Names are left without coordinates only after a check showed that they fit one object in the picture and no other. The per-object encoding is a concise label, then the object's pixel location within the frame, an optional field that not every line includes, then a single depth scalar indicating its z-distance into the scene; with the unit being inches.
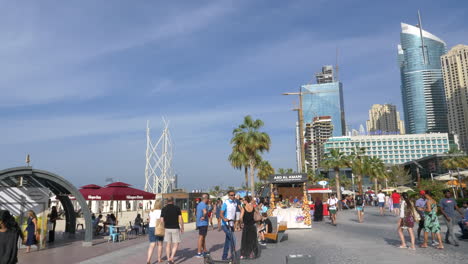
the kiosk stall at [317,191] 1549.1
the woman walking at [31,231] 509.7
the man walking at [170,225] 367.2
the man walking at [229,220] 377.7
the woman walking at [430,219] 431.2
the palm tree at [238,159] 1411.2
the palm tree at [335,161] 1927.9
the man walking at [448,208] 449.5
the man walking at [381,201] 1064.2
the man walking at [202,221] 399.2
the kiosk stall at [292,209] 729.0
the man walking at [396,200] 1004.6
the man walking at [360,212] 858.1
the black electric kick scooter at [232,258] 337.7
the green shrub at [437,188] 1126.4
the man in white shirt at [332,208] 782.5
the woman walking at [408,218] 419.8
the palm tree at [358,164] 2057.8
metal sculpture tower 3292.3
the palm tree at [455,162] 2422.5
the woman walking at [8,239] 217.6
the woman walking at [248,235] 395.9
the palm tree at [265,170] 2468.3
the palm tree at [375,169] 2224.4
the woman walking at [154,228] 384.2
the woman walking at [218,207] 912.0
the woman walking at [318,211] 936.9
